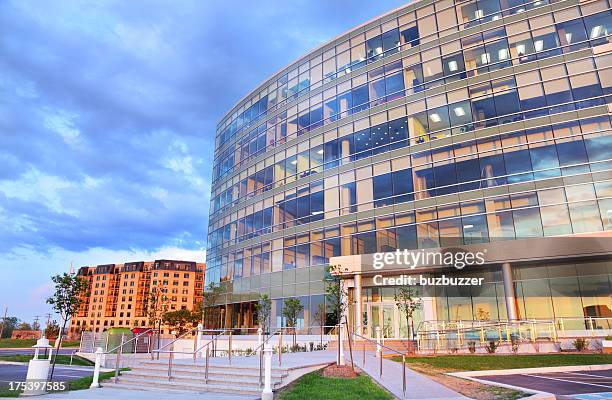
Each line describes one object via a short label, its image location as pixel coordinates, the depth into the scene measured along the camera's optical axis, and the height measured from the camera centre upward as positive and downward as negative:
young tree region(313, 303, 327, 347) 33.31 +0.73
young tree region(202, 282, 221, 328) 44.53 +2.16
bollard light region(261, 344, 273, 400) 10.32 -1.23
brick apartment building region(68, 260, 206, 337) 173.25 +13.86
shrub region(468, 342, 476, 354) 21.97 -1.12
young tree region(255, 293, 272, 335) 37.16 +1.16
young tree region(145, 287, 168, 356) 48.08 +1.44
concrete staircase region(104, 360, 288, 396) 11.96 -1.52
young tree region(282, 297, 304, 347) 34.09 +1.13
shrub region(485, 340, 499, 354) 21.49 -1.06
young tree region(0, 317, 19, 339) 151.62 +0.42
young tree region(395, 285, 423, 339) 26.63 +1.52
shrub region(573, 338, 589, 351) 20.33 -0.92
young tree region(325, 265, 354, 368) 16.17 +1.32
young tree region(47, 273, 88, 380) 18.75 +1.32
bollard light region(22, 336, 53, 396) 11.36 -1.32
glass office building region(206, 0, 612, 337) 26.02 +11.07
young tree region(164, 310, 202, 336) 72.50 +1.25
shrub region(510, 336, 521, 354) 21.25 -0.95
